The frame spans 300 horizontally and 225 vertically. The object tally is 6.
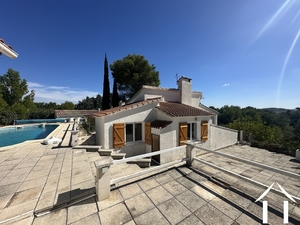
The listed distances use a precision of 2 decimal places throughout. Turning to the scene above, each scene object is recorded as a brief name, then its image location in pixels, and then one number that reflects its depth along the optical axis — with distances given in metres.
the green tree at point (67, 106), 48.36
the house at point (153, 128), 8.41
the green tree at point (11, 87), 31.23
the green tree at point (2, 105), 23.41
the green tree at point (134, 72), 21.33
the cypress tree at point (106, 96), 23.75
